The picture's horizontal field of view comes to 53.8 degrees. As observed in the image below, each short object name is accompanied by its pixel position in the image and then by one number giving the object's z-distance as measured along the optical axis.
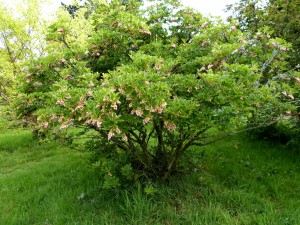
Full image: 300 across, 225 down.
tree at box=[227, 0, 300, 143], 5.61
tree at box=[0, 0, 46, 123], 8.67
